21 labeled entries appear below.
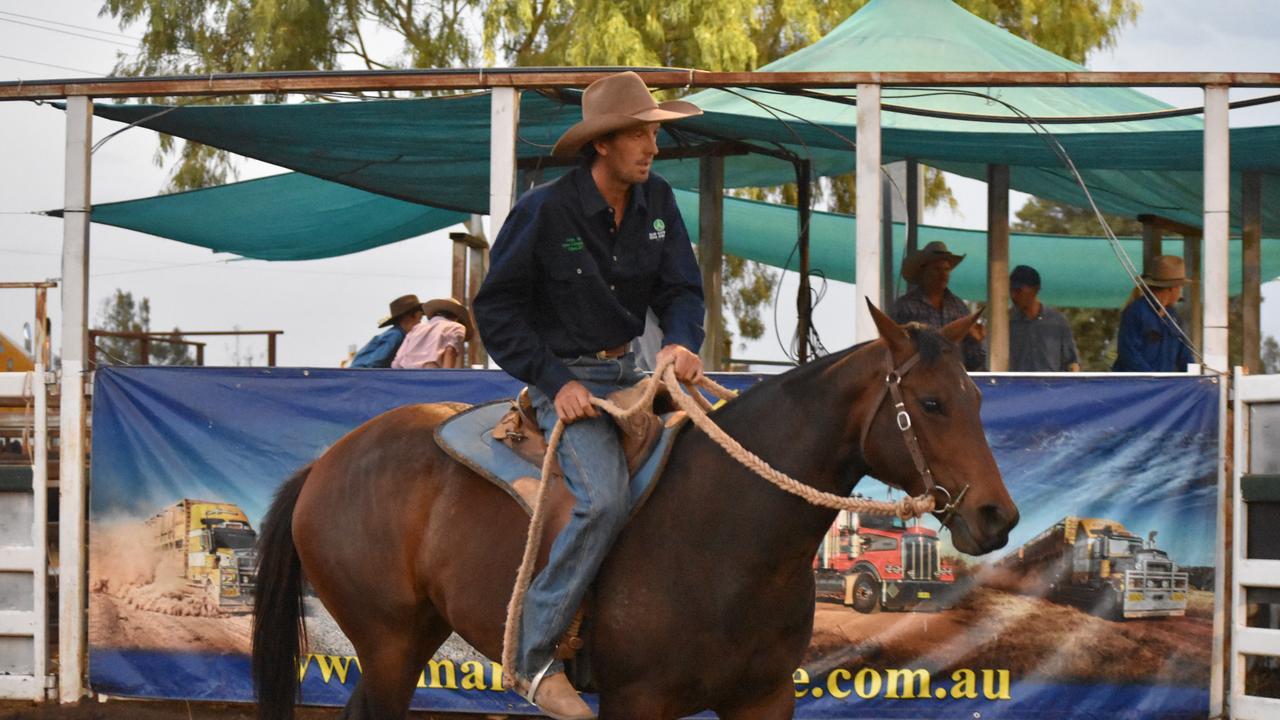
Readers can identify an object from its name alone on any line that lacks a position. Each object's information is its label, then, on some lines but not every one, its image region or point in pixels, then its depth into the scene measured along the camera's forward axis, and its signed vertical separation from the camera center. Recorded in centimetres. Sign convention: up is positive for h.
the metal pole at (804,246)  2152 +98
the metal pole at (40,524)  1466 -84
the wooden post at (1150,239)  2158 +106
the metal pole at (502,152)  1432 +111
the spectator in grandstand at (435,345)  1830 +15
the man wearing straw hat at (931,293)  1822 +53
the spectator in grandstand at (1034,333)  2064 +31
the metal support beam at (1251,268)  2100 +83
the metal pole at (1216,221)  1372 +77
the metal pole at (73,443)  1471 -42
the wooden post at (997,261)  2298 +97
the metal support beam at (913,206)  2555 +156
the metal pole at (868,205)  1386 +84
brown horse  776 -52
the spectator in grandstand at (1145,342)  1764 +21
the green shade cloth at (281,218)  2175 +125
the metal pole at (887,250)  2545 +112
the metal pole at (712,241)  2194 +104
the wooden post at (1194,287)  2217 +77
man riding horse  851 +21
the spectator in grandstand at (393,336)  2016 +23
